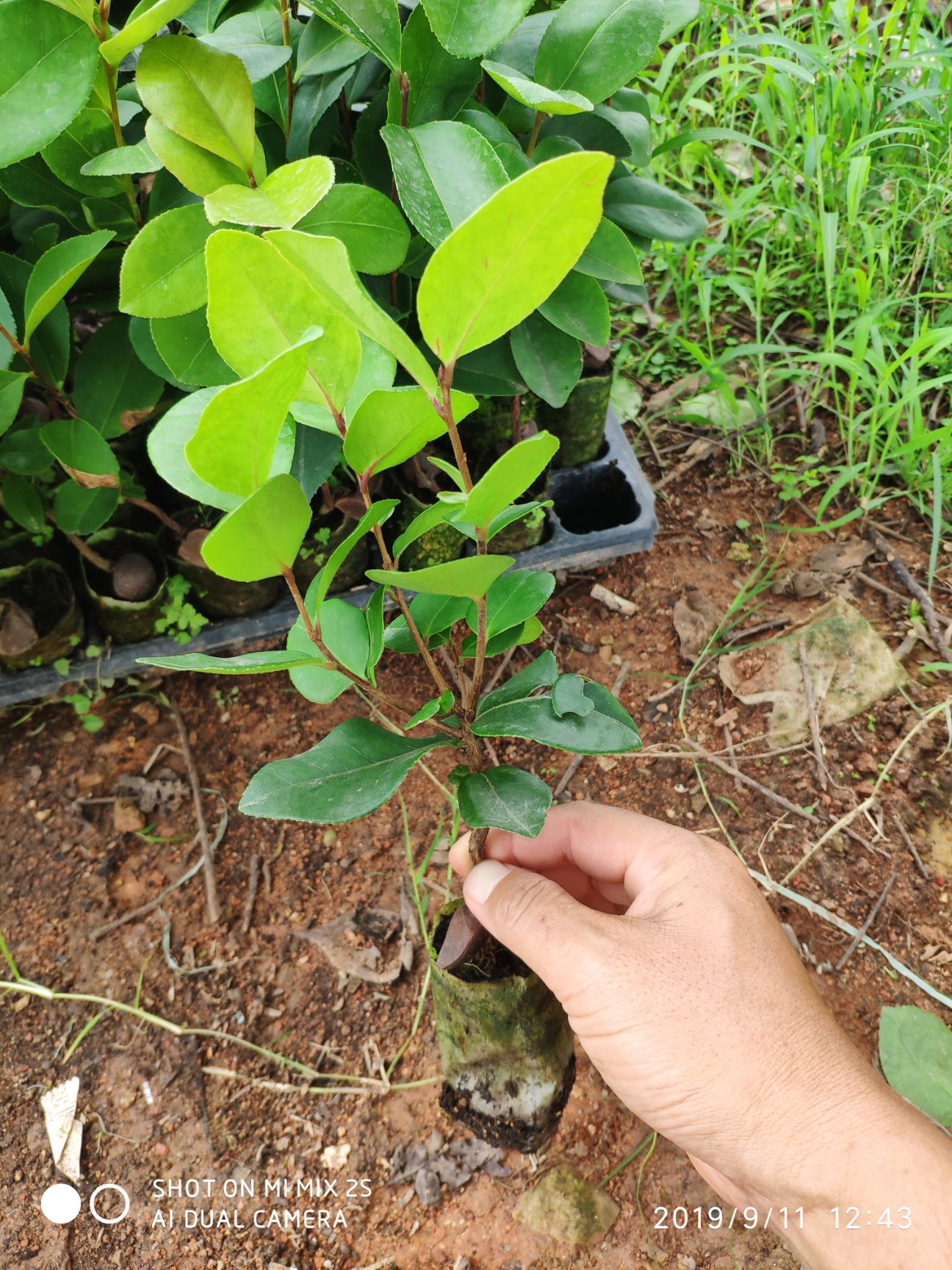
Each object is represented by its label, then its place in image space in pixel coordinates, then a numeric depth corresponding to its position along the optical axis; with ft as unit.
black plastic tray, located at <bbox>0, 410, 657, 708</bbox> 1.65
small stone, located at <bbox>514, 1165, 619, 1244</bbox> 1.31
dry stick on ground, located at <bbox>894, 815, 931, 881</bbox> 1.51
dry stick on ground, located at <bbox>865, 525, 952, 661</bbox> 1.70
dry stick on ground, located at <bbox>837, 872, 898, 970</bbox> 1.45
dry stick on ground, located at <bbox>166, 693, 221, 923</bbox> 1.55
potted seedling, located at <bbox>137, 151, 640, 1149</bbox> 0.52
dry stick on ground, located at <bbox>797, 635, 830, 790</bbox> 1.61
